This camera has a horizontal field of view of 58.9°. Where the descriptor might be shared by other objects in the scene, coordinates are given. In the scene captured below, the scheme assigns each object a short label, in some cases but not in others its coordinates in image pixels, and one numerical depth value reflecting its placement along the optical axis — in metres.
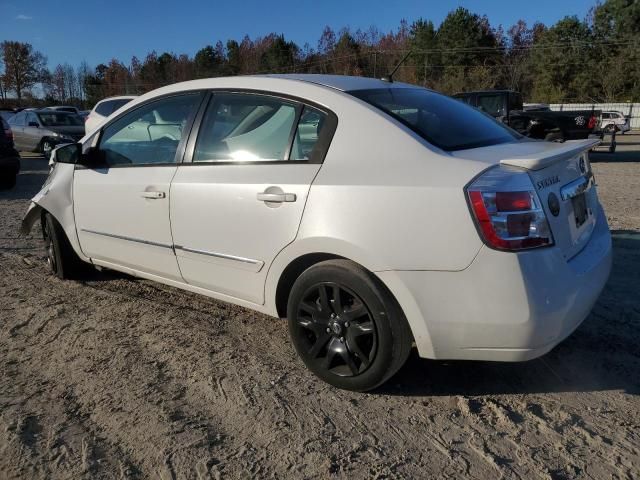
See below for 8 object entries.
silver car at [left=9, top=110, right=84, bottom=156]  17.38
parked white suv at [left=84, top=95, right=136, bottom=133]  13.78
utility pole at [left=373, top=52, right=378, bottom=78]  55.78
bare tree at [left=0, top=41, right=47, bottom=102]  70.81
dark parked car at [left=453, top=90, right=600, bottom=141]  15.20
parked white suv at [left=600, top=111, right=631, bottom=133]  32.56
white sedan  2.52
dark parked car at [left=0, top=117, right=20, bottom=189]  10.65
